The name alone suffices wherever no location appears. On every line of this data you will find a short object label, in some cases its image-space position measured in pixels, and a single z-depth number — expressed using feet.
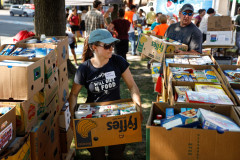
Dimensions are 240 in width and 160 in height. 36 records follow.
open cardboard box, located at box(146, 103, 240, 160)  5.75
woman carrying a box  8.87
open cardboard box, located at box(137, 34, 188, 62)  13.83
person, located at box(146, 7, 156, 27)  48.42
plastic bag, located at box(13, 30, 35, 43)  13.48
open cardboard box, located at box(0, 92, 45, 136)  8.13
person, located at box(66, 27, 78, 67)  26.81
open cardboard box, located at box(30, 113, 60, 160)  8.87
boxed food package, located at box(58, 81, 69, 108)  12.07
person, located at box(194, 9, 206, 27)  37.38
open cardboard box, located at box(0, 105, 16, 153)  7.33
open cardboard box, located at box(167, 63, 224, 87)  10.02
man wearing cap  14.15
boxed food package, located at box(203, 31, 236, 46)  24.71
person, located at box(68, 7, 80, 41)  43.83
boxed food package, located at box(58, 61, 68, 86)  12.03
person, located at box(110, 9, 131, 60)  26.35
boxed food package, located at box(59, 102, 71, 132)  11.66
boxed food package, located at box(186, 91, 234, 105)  7.58
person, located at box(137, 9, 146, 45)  53.09
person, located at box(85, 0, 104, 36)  27.20
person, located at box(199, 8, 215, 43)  30.21
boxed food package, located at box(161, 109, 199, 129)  6.13
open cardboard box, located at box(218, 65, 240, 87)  11.75
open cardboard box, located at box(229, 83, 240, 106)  8.06
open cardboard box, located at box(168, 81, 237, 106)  8.23
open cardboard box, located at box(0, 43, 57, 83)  9.81
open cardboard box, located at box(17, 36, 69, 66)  11.58
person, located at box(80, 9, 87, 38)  46.82
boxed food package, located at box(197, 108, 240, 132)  5.89
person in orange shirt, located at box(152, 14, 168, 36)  26.17
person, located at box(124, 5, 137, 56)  32.63
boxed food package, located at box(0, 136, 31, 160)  7.37
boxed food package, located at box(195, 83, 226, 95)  8.55
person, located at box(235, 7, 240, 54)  32.65
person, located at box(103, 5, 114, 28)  29.26
